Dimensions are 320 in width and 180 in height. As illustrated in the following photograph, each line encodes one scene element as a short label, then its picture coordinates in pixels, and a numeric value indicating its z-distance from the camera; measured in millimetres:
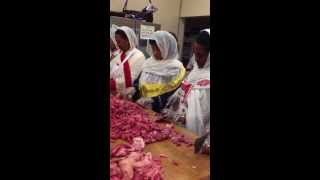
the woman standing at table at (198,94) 1218
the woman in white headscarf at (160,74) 1651
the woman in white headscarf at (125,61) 1839
